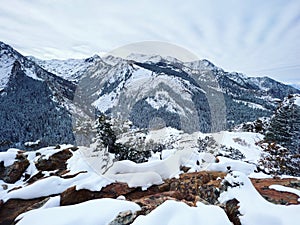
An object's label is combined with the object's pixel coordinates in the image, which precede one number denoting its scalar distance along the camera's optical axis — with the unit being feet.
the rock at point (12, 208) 19.06
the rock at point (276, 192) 19.04
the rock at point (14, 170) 38.43
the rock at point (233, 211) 15.69
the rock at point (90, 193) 20.85
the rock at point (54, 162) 41.22
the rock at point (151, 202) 15.19
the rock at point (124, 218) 13.32
